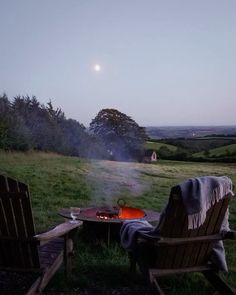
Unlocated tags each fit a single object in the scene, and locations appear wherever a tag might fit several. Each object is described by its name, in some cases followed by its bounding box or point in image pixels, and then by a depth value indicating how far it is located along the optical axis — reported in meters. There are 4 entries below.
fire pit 3.00
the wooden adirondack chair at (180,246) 1.96
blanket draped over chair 1.94
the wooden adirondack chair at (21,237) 1.91
